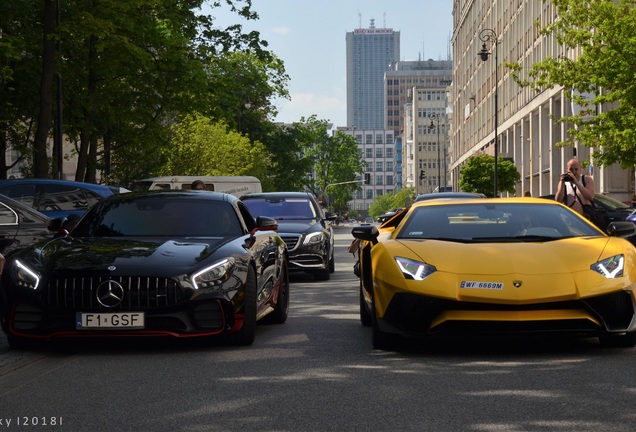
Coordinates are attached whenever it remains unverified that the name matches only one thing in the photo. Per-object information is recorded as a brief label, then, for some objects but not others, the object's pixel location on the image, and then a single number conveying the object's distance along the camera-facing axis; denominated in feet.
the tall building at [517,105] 192.24
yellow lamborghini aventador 27.30
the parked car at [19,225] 41.14
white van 135.44
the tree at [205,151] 188.34
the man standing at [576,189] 55.93
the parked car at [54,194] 62.80
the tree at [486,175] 234.79
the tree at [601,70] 110.73
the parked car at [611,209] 86.58
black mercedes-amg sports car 29.01
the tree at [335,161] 474.08
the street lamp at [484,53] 177.64
